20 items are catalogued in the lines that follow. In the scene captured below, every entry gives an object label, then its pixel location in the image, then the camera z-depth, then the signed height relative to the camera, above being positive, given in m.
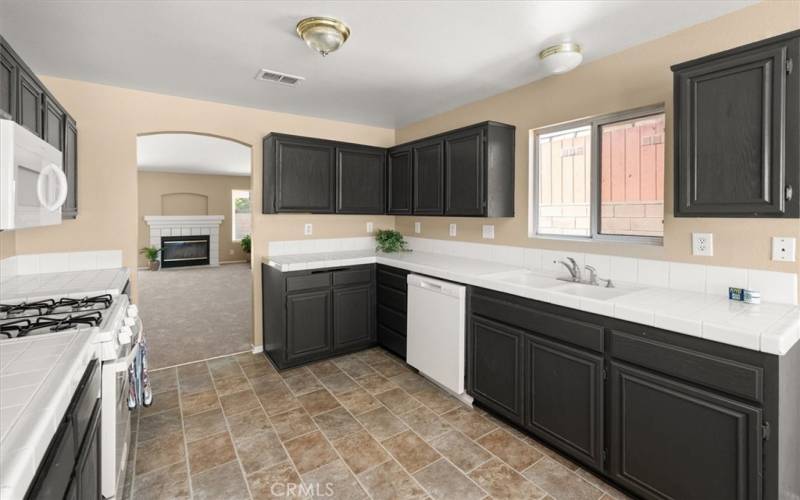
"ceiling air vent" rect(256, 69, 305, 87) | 2.96 +1.31
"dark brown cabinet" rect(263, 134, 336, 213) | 3.67 +0.69
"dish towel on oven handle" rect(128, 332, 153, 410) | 2.04 -0.72
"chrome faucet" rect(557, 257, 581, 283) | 2.71 -0.17
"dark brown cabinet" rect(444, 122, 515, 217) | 3.16 +0.63
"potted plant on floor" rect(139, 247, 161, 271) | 9.64 -0.22
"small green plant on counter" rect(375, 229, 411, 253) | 4.29 +0.06
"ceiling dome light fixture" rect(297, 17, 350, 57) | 2.18 +1.21
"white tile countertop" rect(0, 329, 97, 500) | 0.77 -0.38
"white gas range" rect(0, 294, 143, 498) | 1.58 -0.36
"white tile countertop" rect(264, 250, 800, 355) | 1.52 -0.30
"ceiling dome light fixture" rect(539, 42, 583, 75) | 2.45 +1.18
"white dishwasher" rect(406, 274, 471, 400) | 2.86 -0.65
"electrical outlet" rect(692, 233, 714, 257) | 2.16 +0.01
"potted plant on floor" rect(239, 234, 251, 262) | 10.85 +0.10
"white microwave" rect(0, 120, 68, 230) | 1.23 +0.25
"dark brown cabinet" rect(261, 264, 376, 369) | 3.49 -0.62
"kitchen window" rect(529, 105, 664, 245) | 2.50 +0.48
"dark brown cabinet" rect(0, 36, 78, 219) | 1.90 +0.78
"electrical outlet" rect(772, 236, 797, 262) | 1.89 -0.01
